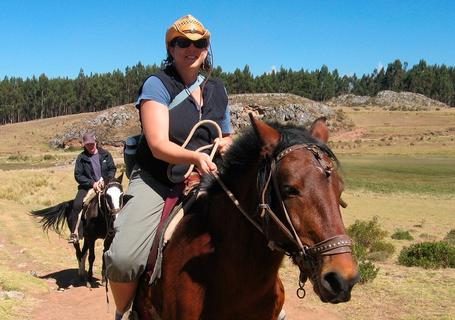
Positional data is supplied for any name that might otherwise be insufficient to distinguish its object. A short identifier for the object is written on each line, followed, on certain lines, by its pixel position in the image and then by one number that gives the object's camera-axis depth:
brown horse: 2.64
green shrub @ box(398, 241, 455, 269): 11.35
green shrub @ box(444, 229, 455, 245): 17.70
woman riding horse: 3.54
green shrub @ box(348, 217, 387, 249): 16.81
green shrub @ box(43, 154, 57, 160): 63.96
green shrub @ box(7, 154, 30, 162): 65.49
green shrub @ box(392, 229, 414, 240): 18.98
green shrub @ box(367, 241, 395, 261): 13.97
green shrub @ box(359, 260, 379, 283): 9.30
